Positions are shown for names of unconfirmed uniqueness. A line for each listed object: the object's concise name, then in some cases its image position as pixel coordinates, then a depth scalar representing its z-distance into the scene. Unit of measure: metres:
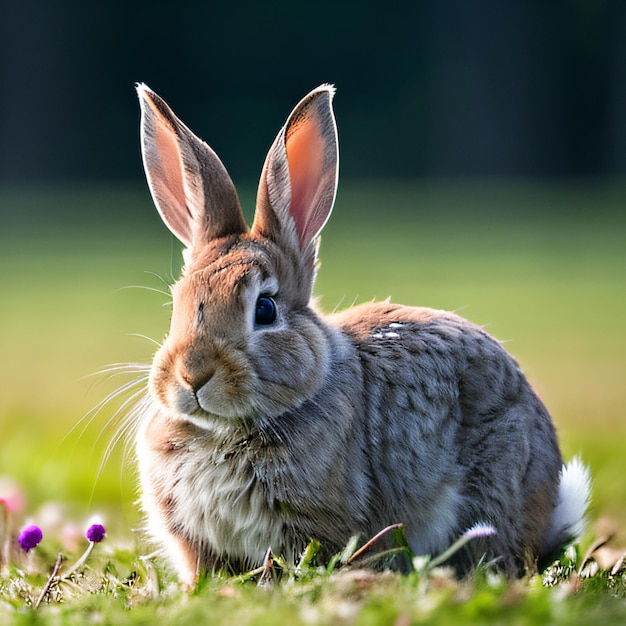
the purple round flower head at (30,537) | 6.37
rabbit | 6.02
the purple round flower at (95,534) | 6.21
